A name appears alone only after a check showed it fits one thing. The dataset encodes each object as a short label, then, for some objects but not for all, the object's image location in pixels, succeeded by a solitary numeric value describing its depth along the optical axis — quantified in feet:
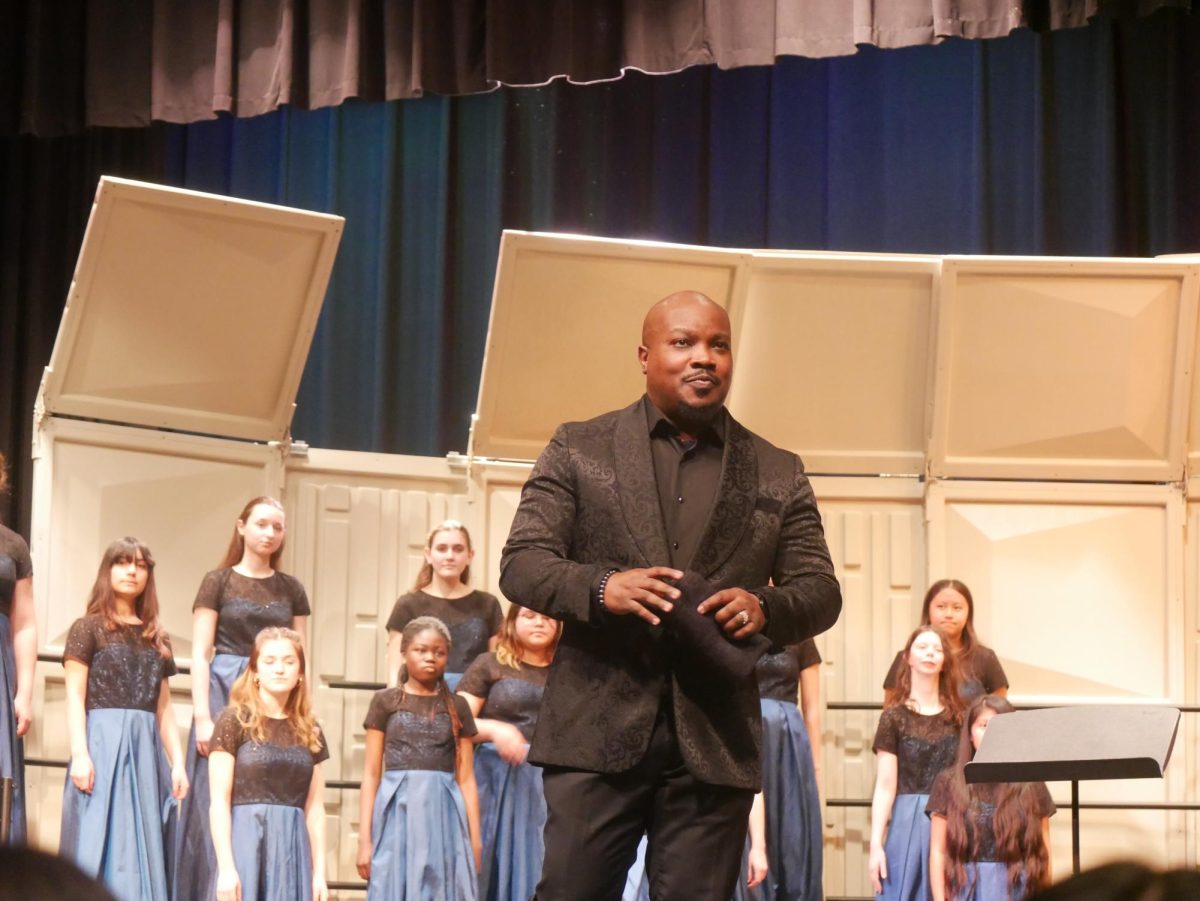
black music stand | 19.10
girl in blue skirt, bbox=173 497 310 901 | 31.45
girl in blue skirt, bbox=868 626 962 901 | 32.68
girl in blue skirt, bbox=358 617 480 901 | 30.42
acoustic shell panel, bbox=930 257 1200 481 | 36.70
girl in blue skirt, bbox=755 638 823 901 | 33.63
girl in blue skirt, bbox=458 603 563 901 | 32.37
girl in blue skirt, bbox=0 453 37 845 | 29.81
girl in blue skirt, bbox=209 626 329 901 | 28.89
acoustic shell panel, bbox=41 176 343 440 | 33.68
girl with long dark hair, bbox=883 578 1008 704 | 34.12
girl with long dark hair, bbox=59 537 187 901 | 30.32
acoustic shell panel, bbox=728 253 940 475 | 37.24
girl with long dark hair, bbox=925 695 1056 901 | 29.84
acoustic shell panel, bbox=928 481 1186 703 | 37.11
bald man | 13.89
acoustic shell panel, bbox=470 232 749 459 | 36.29
